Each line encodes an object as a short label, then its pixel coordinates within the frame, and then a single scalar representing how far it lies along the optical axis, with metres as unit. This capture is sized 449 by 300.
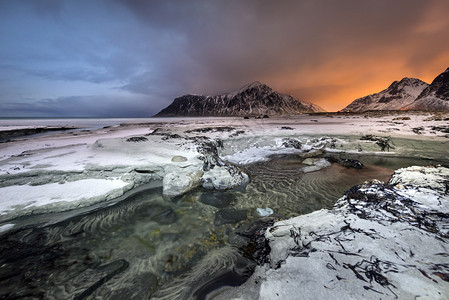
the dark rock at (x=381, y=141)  13.20
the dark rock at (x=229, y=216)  5.57
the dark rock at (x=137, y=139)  12.63
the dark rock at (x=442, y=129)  14.18
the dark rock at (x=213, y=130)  20.66
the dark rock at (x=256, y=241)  3.90
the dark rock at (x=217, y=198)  6.64
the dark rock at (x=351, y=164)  10.37
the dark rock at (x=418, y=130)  14.96
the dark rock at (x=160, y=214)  5.65
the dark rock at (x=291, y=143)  14.57
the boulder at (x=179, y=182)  7.17
